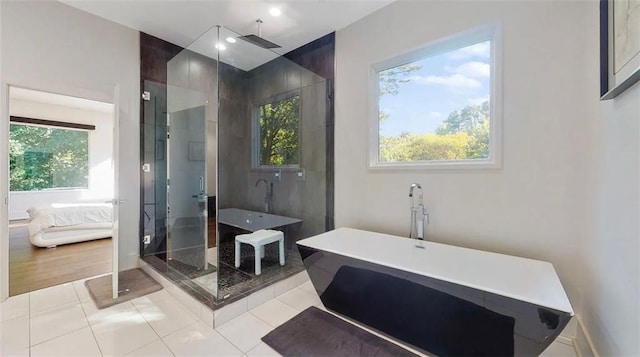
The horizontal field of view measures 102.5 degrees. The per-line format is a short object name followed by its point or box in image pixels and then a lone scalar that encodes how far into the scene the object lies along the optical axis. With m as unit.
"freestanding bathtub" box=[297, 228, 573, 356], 1.35
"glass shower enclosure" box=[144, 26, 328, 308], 2.90
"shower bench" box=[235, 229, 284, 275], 2.82
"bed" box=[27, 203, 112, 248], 3.87
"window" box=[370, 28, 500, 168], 2.26
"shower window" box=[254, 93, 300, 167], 3.60
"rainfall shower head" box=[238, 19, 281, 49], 3.10
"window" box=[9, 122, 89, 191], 5.71
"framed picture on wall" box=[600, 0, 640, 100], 1.16
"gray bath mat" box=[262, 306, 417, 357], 1.75
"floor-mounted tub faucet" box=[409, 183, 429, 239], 2.42
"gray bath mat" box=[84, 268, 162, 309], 2.42
